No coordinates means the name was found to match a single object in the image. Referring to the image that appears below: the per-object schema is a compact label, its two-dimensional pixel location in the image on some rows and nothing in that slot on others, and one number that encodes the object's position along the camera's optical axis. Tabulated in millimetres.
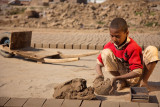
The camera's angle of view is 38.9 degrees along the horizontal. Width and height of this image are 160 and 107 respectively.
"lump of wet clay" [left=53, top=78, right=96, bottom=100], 2891
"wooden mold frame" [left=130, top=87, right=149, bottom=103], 2791
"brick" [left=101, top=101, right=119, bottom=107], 2619
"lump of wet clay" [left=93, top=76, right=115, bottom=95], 3111
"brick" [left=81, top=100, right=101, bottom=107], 2670
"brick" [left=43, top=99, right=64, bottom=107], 2676
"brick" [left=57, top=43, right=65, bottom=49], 6938
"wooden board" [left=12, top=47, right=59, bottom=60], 5090
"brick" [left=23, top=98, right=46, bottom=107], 2699
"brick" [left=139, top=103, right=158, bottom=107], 2620
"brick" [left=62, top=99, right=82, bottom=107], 2666
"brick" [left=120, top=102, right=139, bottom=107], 2605
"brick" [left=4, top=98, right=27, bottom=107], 2704
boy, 3109
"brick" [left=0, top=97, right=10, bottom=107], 2758
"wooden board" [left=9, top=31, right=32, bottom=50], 5379
